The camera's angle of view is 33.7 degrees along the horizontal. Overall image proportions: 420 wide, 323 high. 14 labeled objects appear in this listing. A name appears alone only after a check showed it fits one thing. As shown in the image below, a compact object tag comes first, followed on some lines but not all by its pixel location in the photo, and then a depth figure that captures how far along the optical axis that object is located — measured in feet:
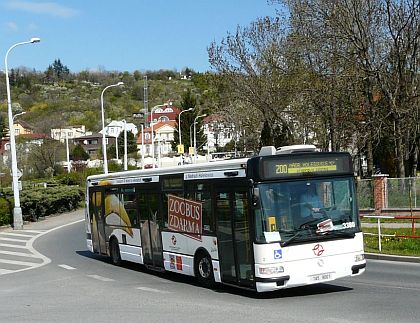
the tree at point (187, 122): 379.35
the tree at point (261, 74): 141.18
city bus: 40.32
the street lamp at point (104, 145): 165.28
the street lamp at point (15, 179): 121.80
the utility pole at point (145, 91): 232.28
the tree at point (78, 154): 389.93
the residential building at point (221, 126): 174.90
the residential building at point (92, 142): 510.17
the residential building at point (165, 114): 521.65
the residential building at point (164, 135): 471.21
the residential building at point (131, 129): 423.64
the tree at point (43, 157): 284.61
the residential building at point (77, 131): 516.20
